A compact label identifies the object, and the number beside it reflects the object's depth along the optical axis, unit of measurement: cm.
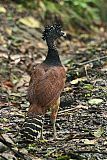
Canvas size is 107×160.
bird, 1173
